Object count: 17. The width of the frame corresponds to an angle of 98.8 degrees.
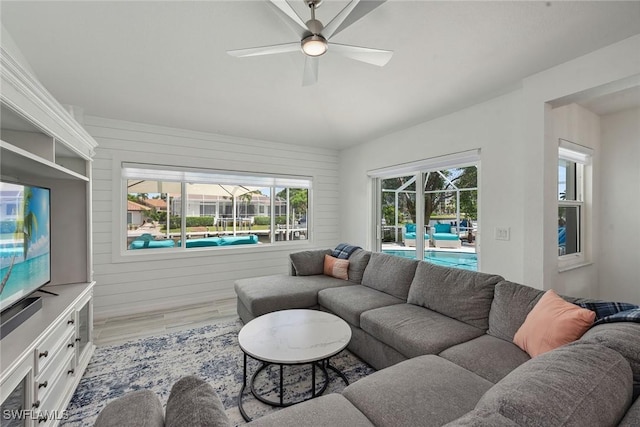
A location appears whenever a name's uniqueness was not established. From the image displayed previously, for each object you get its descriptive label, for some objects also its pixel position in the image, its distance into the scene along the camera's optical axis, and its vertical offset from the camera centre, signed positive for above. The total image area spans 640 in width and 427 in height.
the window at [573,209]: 3.39 +0.06
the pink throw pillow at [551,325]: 1.51 -0.64
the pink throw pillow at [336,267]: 3.64 -0.72
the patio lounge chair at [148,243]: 3.88 -0.41
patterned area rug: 1.95 -1.33
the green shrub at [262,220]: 4.84 -0.10
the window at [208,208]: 3.90 +0.10
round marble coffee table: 1.79 -0.92
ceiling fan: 1.53 +1.14
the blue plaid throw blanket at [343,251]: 3.83 -0.53
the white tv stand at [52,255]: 1.36 -0.37
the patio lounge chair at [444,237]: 3.79 -0.33
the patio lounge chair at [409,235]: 4.25 -0.33
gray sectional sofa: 0.76 -0.85
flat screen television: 1.53 -0.17
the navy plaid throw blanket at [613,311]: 1.37 -0.54
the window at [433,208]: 3.56 +0.09
